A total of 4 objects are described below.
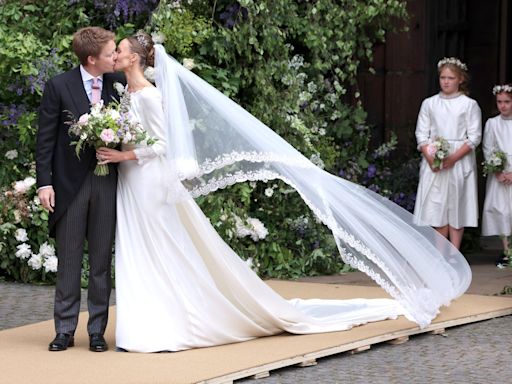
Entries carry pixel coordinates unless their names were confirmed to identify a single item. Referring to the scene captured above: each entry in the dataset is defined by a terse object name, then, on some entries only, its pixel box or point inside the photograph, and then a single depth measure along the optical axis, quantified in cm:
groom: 740
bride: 743
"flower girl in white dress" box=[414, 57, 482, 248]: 1112
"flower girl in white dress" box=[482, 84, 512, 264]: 1136
